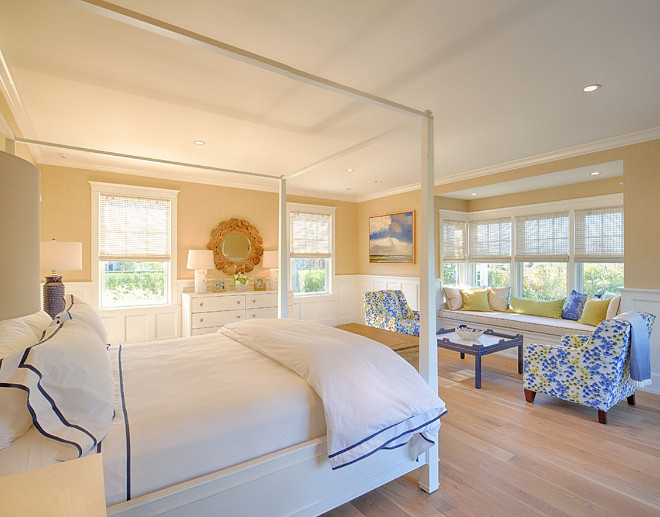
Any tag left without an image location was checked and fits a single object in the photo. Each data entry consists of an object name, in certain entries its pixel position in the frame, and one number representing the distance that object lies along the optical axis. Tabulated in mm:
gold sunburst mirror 5844
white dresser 5172
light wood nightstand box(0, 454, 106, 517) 719
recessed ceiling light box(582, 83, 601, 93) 2701
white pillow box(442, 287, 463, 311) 6035
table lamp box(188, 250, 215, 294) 5301
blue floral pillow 4906
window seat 4555
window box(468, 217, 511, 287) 6184
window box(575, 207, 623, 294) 4883
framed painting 6496
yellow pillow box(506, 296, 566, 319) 5125
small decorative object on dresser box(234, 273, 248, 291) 5777
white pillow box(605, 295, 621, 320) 4242
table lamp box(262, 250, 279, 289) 5883
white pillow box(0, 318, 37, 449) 1313
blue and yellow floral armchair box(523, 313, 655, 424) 3039
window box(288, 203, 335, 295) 6816
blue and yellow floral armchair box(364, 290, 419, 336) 5473
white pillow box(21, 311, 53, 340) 2165
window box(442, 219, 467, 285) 6352
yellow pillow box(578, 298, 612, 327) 4492
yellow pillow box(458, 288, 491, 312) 5820
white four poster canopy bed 1391
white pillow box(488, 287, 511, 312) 5773
